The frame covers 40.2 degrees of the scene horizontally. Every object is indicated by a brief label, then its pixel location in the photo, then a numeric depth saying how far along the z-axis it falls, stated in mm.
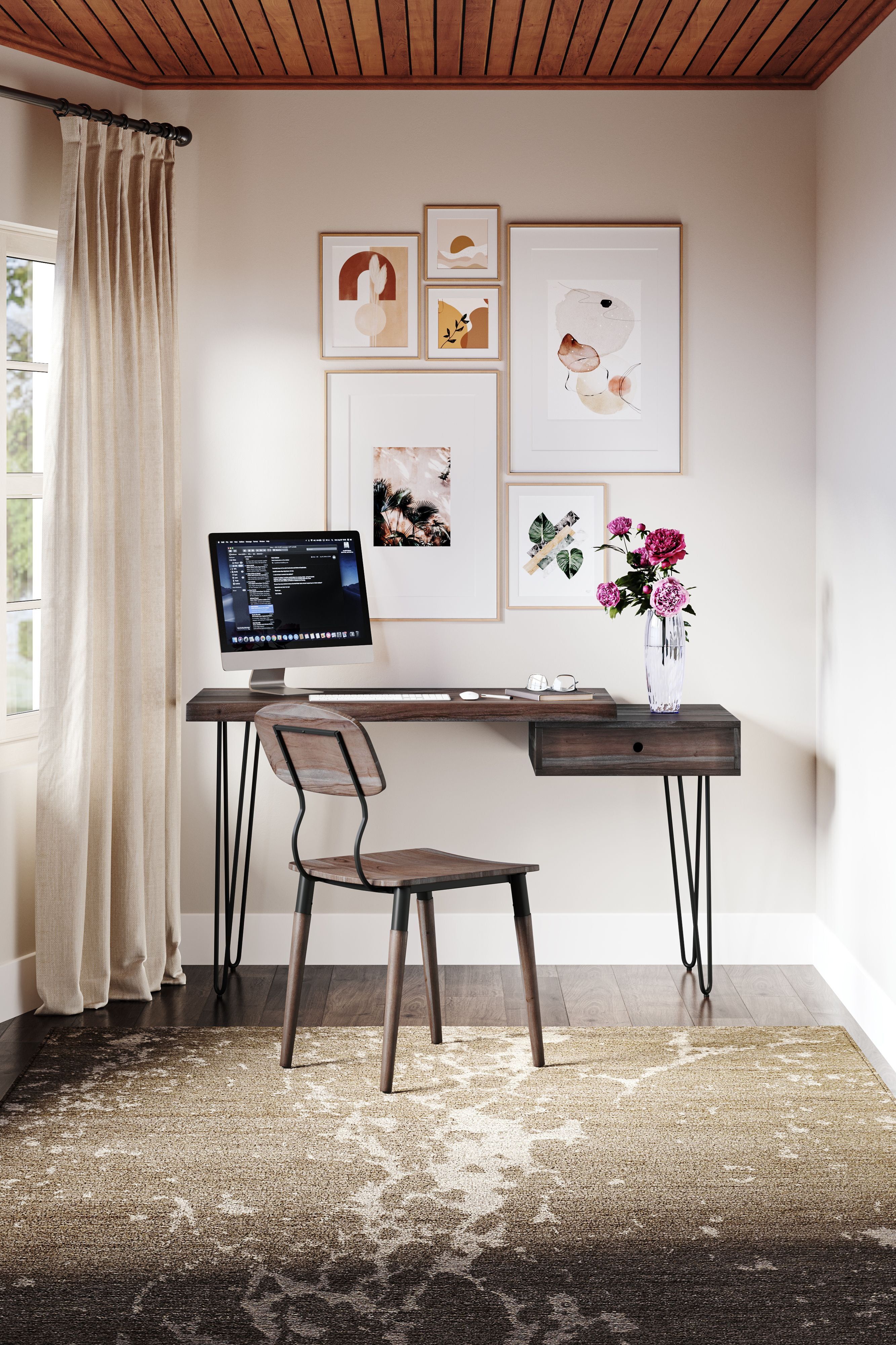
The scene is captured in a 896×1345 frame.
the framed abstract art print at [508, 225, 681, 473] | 3791
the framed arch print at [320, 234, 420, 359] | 3797
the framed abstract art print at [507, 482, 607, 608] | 3848
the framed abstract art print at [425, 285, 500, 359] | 3814
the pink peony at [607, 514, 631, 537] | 3605
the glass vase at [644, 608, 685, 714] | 3547
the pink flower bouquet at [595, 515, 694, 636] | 3506
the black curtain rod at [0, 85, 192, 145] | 3334
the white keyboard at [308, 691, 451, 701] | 3545
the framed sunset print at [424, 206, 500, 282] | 3789
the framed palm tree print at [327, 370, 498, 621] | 3828
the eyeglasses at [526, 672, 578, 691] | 3611
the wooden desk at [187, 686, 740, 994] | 3395
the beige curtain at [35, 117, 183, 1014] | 3402
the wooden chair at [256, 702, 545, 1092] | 2756
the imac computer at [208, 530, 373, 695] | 3561
